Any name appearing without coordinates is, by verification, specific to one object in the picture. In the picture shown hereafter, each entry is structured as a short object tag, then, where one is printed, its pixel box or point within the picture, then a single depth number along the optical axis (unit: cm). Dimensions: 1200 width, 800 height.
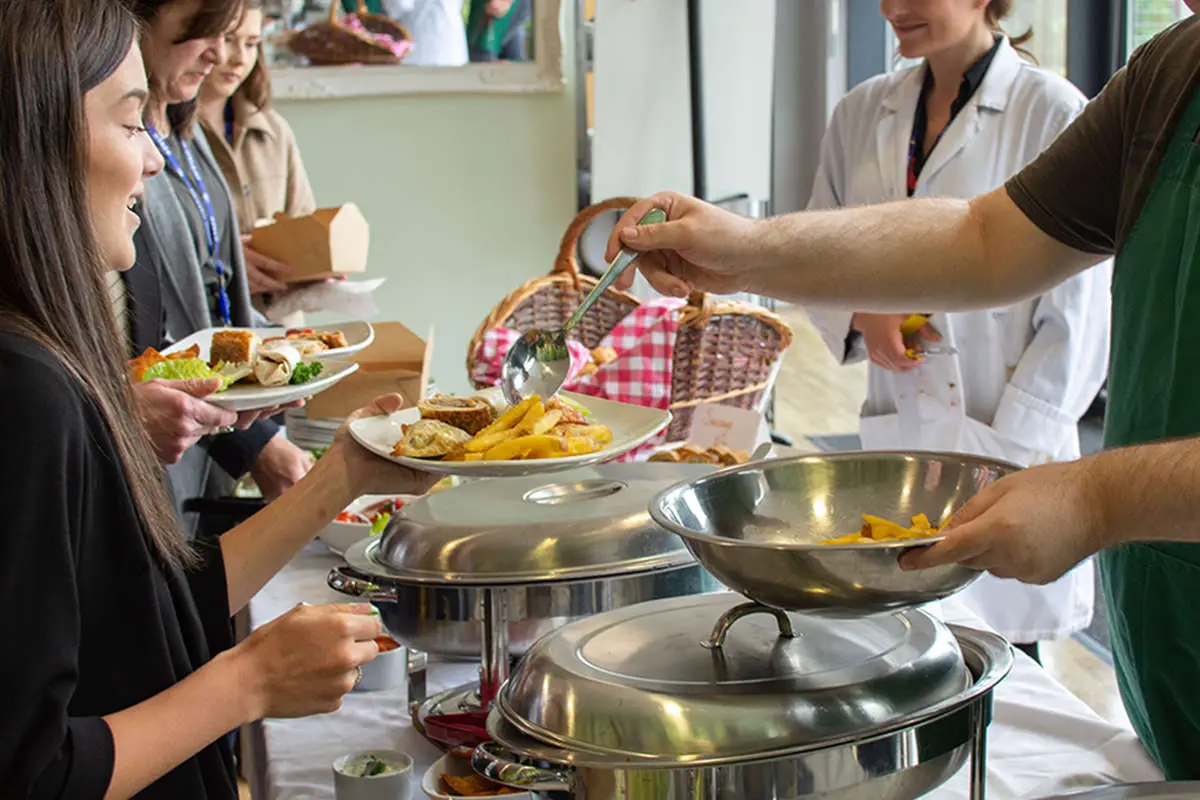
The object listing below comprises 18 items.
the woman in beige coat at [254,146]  262
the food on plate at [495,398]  151
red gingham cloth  222
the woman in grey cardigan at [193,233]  192
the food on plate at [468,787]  104
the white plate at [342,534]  171
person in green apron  80
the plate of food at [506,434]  127
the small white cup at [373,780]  107
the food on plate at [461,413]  140
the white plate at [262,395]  163
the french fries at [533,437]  128
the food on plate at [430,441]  131
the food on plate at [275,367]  175
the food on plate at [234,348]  181
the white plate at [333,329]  192
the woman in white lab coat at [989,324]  234
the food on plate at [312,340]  193
